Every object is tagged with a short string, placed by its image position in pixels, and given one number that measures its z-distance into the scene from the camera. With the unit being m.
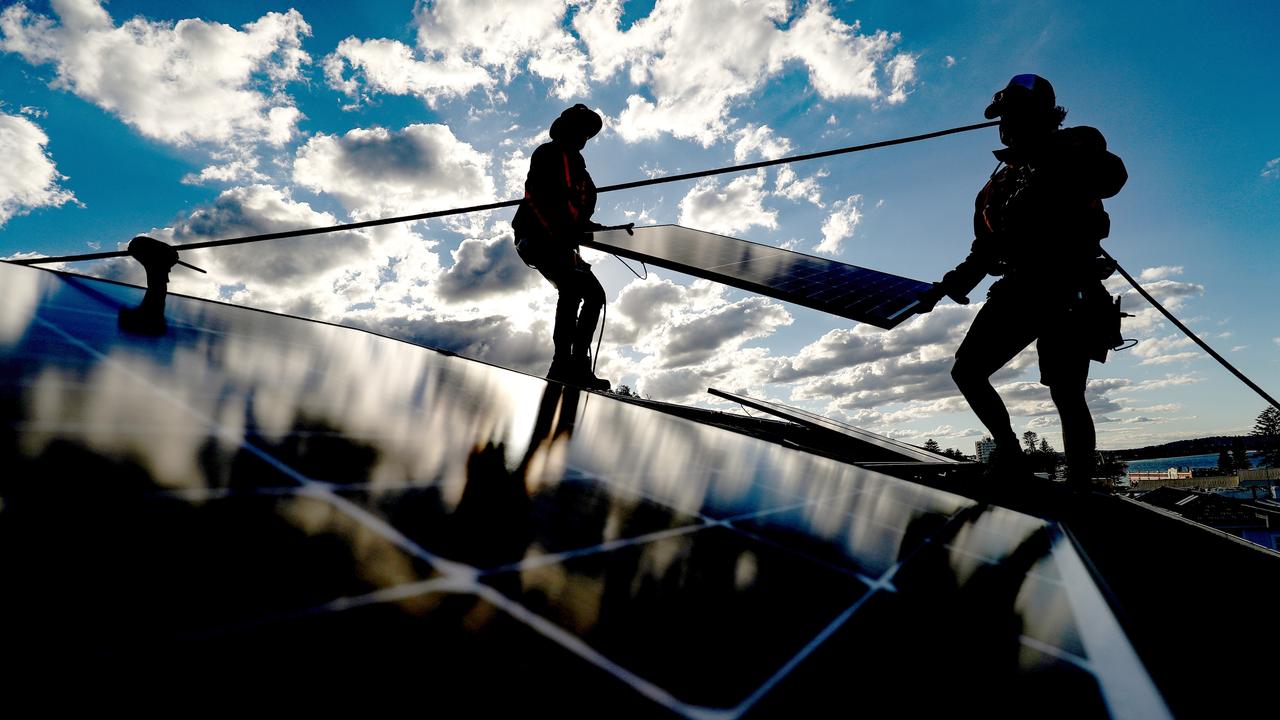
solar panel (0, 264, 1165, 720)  0.57
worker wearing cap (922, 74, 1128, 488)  4.43
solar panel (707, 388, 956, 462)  6.56
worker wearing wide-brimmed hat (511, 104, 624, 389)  6.70
